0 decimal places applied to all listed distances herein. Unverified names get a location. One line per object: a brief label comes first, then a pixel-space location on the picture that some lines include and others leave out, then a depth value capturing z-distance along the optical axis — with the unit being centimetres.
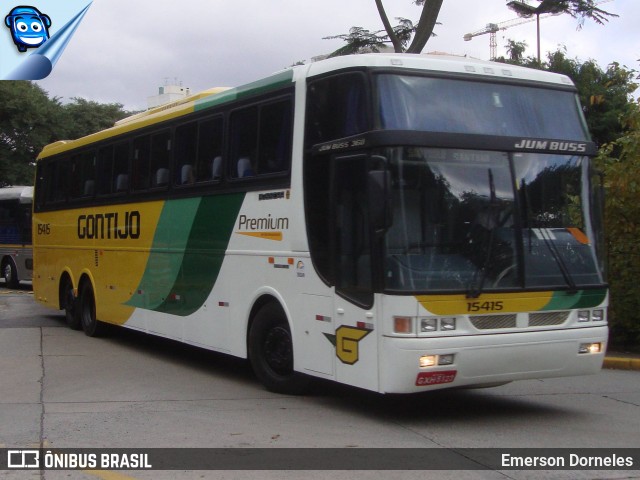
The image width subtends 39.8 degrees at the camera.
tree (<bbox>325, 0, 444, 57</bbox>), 1675
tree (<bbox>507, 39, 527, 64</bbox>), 5141
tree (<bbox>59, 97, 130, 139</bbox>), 5791
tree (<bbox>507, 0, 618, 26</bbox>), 1786
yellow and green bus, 813
